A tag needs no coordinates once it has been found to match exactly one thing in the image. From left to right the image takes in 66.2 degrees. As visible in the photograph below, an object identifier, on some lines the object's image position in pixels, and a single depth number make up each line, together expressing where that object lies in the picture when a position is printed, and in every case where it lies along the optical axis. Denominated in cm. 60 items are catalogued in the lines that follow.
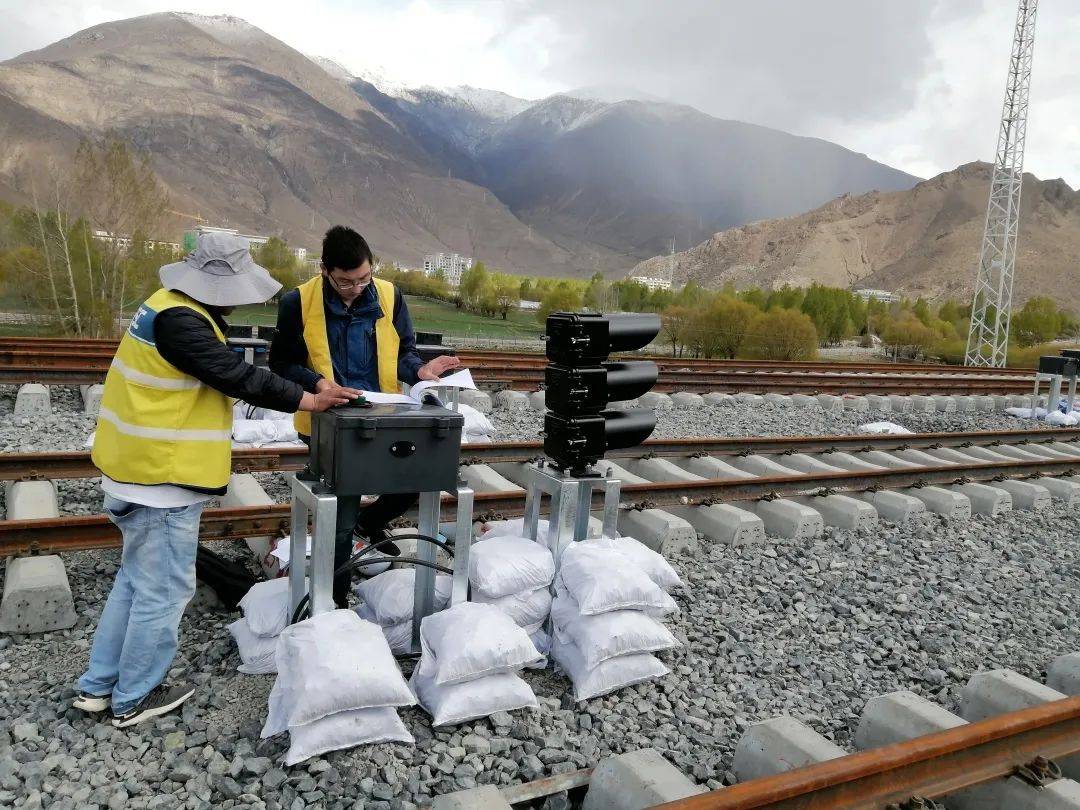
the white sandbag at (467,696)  363
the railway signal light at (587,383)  464
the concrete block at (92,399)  886
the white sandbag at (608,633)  405
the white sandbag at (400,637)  424
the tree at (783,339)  3272
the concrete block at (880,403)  1423
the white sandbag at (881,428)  1187
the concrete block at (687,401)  1252
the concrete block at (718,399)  1298
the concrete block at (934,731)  320
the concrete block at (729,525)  638
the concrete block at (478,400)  1085
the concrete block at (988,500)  801
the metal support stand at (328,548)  363
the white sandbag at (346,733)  326
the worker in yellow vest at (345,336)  401
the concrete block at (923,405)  1478
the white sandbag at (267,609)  400
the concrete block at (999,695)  400
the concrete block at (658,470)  786
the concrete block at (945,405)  1511
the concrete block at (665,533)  611
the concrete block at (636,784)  305
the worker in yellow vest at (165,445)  332
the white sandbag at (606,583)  419
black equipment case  362
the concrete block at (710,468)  828
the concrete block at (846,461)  909
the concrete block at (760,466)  854
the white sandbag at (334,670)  328
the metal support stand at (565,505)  476
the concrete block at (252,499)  528
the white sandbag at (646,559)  464
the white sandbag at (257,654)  394
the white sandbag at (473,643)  367
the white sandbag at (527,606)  434
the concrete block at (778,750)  340
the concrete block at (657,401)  1220
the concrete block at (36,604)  409
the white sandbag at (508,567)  429
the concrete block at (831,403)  1362
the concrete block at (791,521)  669
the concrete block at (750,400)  1318
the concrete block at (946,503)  772
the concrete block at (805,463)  888
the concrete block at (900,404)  1448
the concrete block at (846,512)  702
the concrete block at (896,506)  741
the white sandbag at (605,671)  402
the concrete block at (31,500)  536
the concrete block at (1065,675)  447
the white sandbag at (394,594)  424
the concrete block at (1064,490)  862
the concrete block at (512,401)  1115
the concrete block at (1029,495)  836
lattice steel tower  3519
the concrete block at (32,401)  861
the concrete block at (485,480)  712
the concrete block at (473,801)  289
